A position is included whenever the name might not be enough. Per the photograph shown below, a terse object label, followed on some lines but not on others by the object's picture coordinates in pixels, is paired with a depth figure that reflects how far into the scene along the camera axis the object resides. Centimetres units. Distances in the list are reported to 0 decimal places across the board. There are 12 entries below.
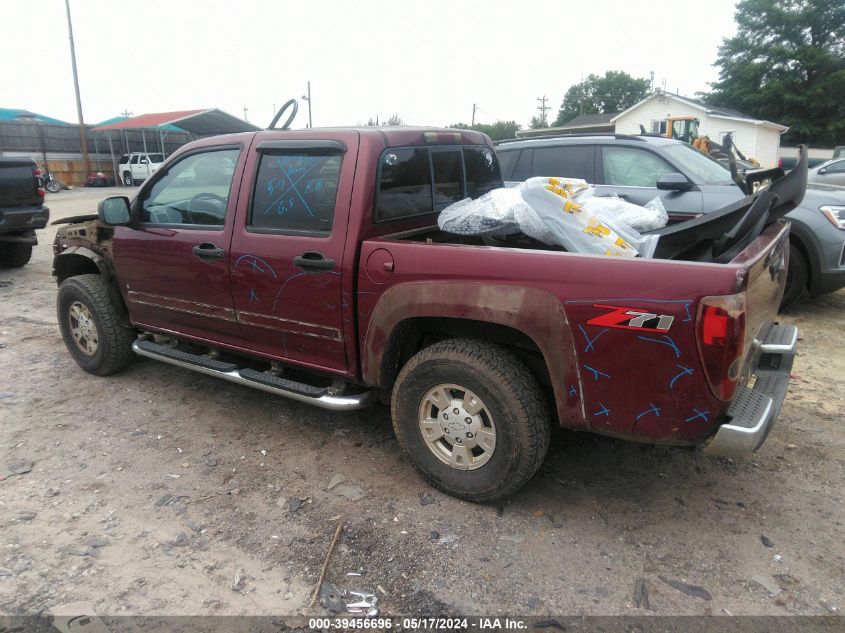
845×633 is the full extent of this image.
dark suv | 573
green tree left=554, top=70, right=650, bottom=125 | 6788
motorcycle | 2605
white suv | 3091
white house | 3247
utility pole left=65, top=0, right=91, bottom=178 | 2917
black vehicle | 852
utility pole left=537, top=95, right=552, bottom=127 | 7088
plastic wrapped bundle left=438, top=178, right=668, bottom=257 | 302
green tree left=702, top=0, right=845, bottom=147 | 3628
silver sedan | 1398
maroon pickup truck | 247
